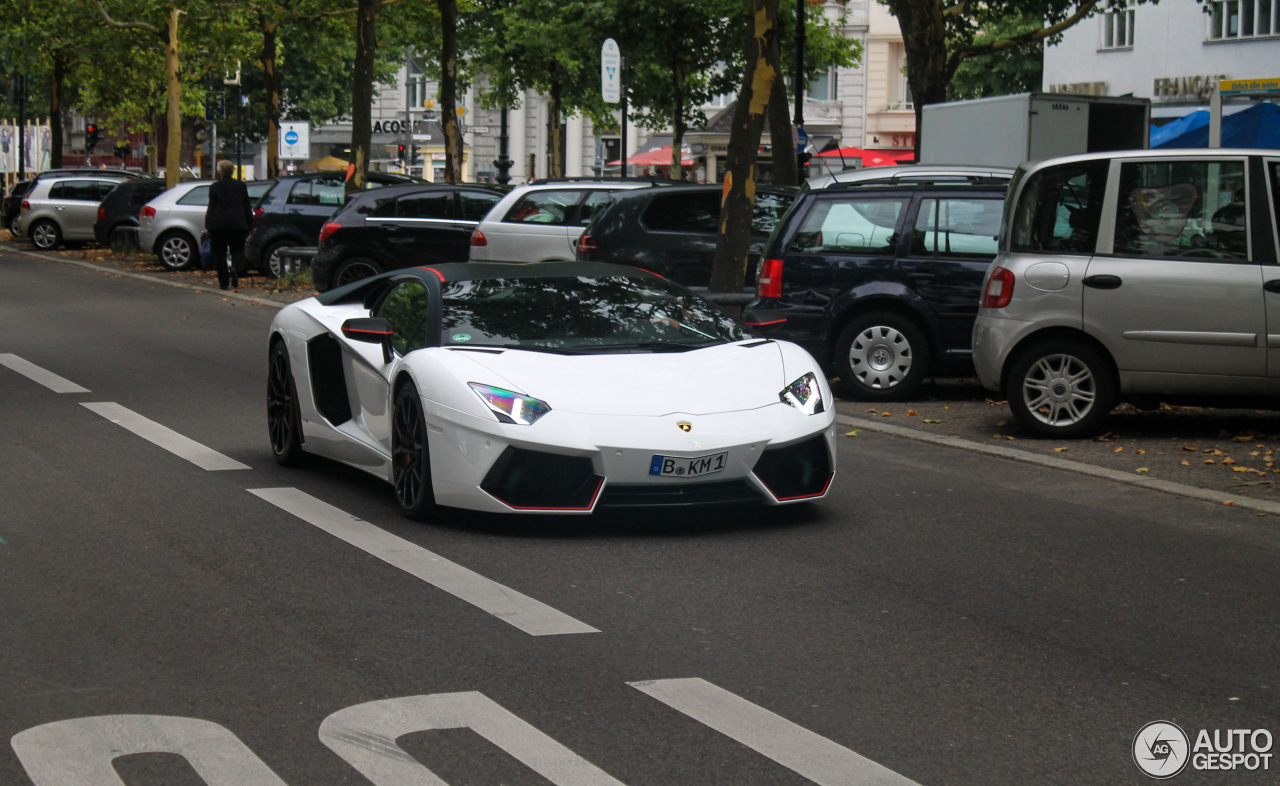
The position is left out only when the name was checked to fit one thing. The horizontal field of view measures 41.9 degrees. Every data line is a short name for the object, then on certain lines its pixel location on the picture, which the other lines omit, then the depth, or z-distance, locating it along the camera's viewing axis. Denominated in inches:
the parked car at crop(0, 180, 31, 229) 1646.2
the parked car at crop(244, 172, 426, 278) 1023.6
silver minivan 398.3
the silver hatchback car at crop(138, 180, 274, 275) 1125.7
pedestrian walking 951.0
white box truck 820.0
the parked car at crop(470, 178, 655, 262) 772.0
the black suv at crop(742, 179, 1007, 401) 491.5
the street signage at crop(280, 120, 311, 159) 1753.2
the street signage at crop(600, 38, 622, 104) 1016.6
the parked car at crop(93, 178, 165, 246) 1316.4
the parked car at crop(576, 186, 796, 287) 673.0
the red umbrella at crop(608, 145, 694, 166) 2426.2
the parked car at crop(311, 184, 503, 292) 850.1
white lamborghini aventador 280.7
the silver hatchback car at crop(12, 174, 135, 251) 1410.8
